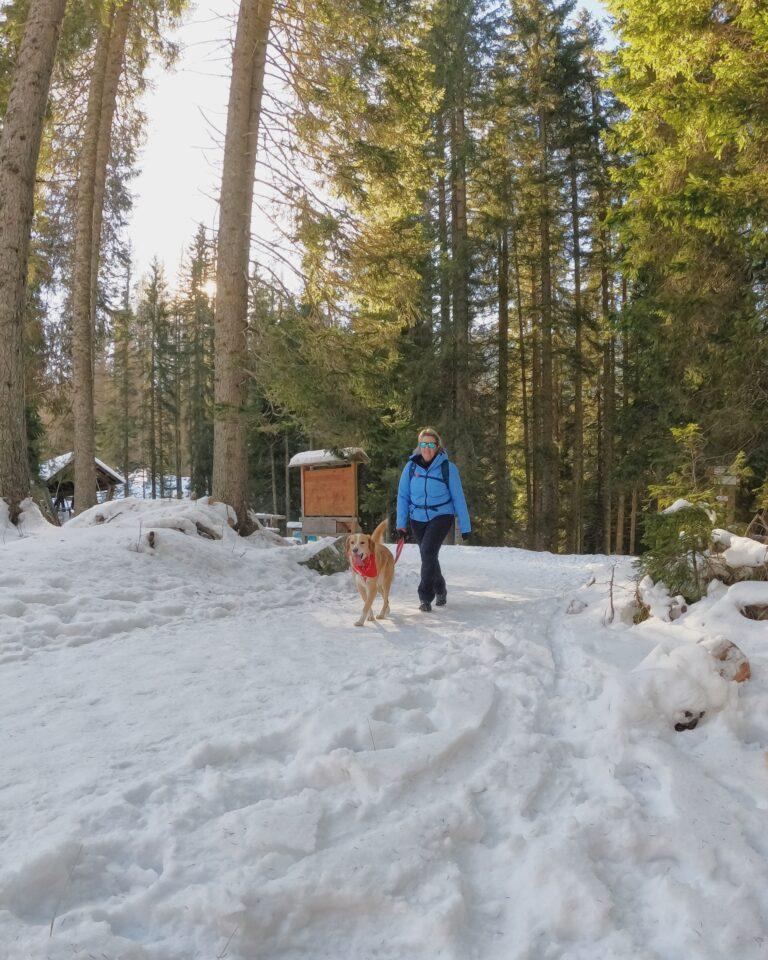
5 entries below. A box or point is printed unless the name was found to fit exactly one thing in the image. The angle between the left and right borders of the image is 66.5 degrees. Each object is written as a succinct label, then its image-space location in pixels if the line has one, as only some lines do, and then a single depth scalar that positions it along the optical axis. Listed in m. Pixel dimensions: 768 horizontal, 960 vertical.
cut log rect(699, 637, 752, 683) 3.21
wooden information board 15.53
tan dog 5.73
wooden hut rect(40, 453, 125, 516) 21.70
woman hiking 6.60
